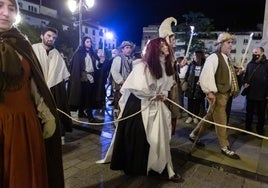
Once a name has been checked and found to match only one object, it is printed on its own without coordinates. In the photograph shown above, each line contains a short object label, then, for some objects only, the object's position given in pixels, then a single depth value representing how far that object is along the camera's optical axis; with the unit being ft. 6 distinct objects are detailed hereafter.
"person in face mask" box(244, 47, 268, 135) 14.41
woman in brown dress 4.49
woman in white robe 8.59
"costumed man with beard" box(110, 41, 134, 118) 14.83
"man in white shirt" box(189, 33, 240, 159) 10.74
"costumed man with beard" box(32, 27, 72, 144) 10.72
